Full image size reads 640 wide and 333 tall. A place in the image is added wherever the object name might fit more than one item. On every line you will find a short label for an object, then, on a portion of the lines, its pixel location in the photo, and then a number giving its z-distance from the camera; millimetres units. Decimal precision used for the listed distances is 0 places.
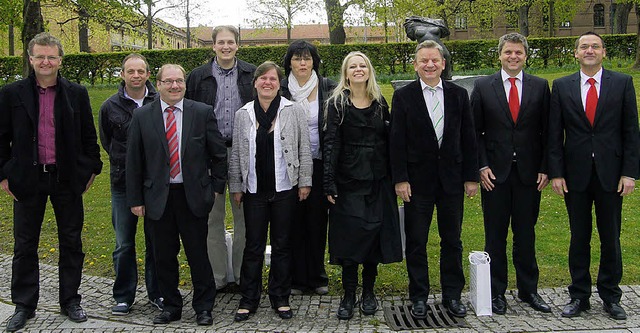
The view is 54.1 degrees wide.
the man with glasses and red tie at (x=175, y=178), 5082
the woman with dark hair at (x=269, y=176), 5316
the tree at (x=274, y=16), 39500
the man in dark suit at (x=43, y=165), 5129
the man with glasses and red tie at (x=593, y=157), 5117
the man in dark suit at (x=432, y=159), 5168
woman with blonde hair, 5223
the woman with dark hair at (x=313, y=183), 5637
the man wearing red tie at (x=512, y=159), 5270
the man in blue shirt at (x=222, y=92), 5852
